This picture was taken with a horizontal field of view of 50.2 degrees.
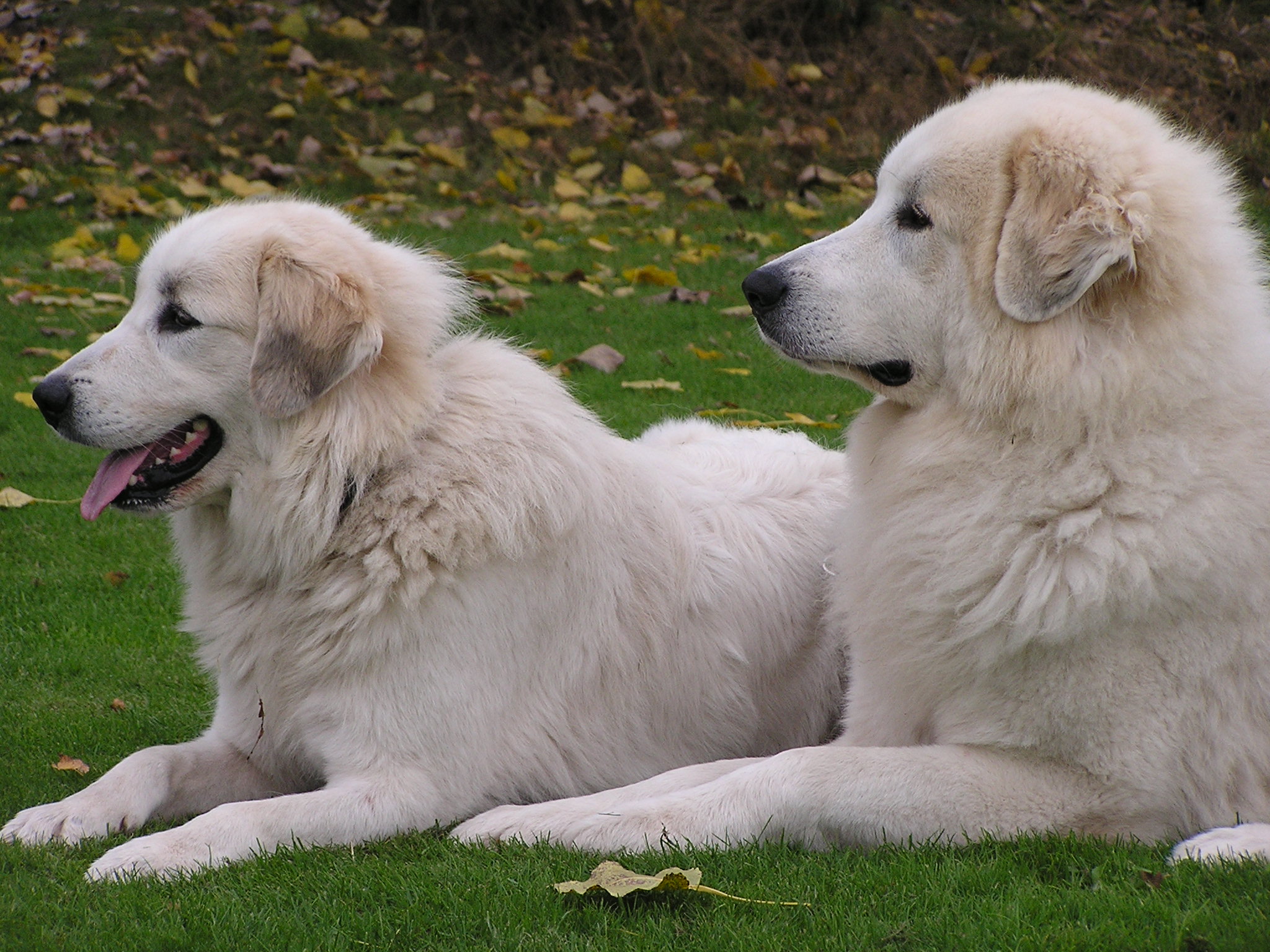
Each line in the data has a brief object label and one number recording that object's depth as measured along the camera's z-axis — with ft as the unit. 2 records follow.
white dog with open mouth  11.80
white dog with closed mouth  10.37
